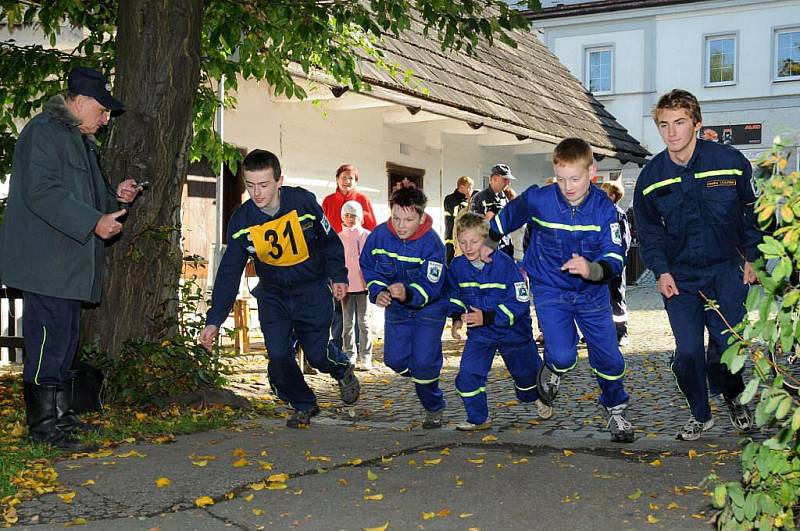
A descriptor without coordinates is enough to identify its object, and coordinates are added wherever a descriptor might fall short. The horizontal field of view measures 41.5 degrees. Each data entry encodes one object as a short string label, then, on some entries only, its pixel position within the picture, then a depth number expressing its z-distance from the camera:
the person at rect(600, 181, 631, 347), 11.03
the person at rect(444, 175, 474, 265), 12.79
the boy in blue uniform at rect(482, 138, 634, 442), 6.11
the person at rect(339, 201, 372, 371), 10.22
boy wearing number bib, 6.51
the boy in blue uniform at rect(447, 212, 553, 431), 6.71
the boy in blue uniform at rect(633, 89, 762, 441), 5.91
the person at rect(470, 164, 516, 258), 11.76
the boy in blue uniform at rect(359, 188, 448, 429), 6.74
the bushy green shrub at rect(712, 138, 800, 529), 3.12
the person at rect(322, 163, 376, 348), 10.42
